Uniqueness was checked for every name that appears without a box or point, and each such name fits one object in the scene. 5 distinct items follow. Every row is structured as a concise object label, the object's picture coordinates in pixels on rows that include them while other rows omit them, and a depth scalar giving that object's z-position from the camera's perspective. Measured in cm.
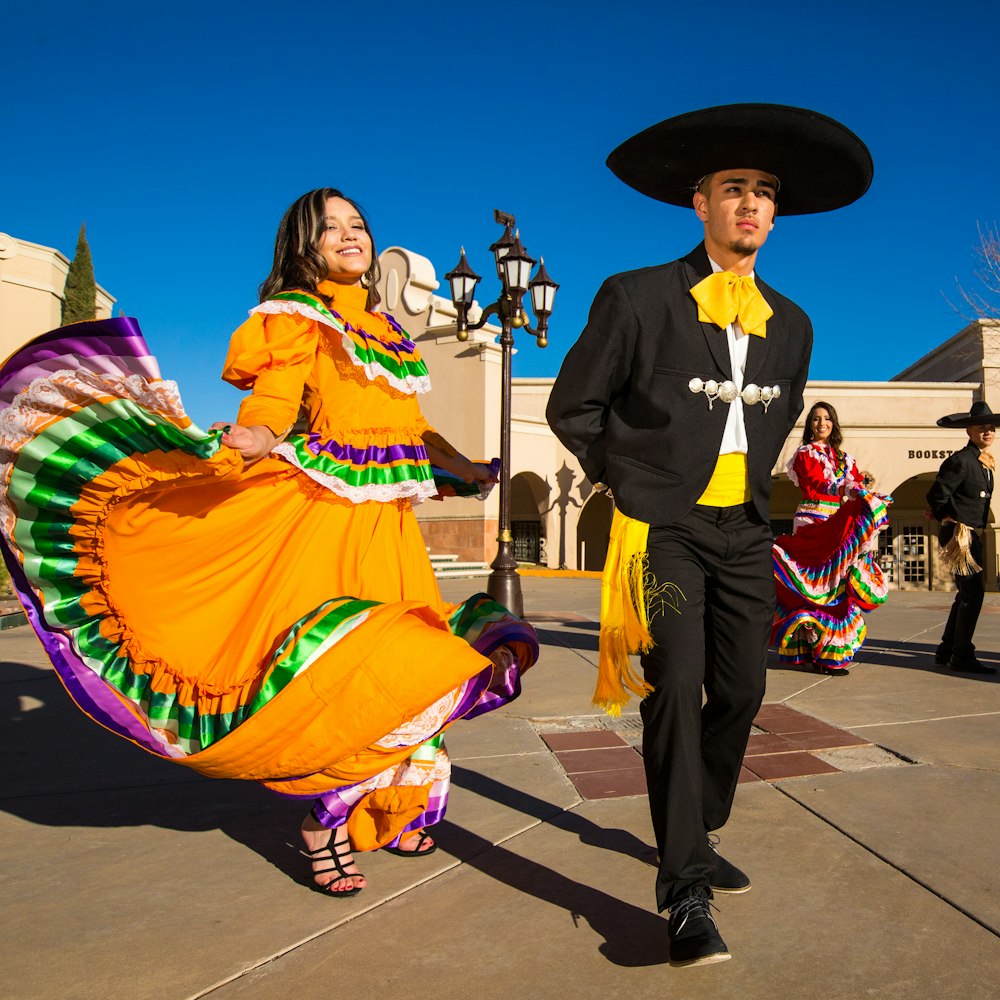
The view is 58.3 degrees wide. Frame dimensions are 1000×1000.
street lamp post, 1039
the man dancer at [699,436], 244
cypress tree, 2814
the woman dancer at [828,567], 640
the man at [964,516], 655
